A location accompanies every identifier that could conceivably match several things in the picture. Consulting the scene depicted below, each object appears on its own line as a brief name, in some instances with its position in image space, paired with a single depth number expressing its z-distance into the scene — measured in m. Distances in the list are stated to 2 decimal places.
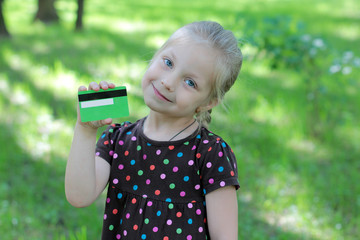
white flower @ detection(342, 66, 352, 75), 3.25
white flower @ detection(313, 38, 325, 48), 3.38
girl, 1.29
